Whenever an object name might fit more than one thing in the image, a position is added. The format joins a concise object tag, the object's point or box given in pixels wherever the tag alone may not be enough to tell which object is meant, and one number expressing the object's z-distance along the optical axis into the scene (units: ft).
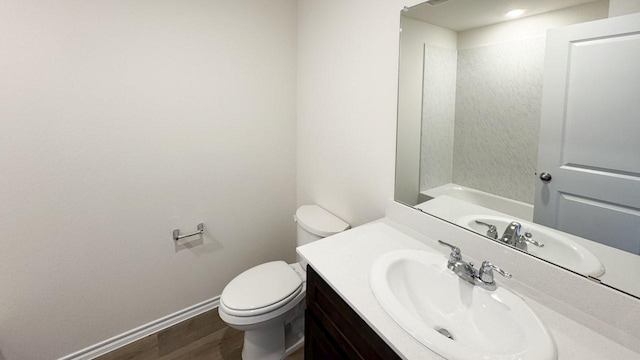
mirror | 2.46
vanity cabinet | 2.67
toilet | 4.58
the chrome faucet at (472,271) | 2.91
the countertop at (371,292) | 2.26
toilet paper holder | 5.74
